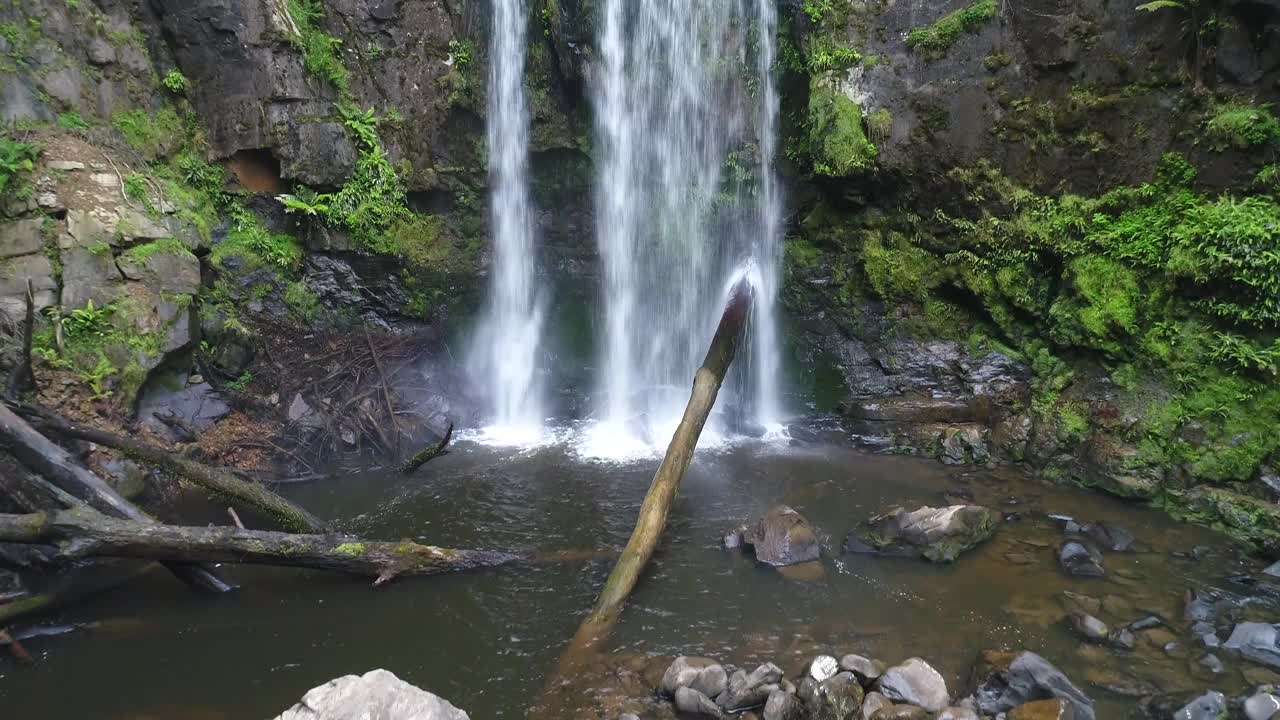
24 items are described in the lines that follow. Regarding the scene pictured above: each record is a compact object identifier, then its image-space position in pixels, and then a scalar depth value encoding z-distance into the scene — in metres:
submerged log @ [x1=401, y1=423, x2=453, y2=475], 7.87
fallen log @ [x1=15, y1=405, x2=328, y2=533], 5.84
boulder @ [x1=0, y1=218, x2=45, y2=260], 7.49
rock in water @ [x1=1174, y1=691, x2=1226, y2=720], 3.88
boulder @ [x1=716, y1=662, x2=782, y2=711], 4.18
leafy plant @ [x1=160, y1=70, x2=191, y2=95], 9.74
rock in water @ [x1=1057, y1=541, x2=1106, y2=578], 5.65
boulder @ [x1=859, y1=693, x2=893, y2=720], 3.96
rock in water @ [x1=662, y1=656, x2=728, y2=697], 4.26
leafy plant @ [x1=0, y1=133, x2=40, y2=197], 7.58
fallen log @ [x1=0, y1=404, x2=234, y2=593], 5.38
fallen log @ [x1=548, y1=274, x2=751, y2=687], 4.94
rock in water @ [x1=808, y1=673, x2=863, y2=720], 3.94
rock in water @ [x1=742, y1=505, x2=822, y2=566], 6.02
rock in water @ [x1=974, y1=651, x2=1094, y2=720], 4.01
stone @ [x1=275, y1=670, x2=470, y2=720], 3.25
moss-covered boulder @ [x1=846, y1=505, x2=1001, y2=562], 6.02
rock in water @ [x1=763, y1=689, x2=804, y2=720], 4.00
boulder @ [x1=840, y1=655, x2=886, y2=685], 4.24
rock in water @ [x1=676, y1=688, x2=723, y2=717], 4.11
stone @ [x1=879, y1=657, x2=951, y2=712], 4.02
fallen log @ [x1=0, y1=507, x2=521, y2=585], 4.76
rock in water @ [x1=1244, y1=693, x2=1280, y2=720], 3.81
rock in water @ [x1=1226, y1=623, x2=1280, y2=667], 4.46
